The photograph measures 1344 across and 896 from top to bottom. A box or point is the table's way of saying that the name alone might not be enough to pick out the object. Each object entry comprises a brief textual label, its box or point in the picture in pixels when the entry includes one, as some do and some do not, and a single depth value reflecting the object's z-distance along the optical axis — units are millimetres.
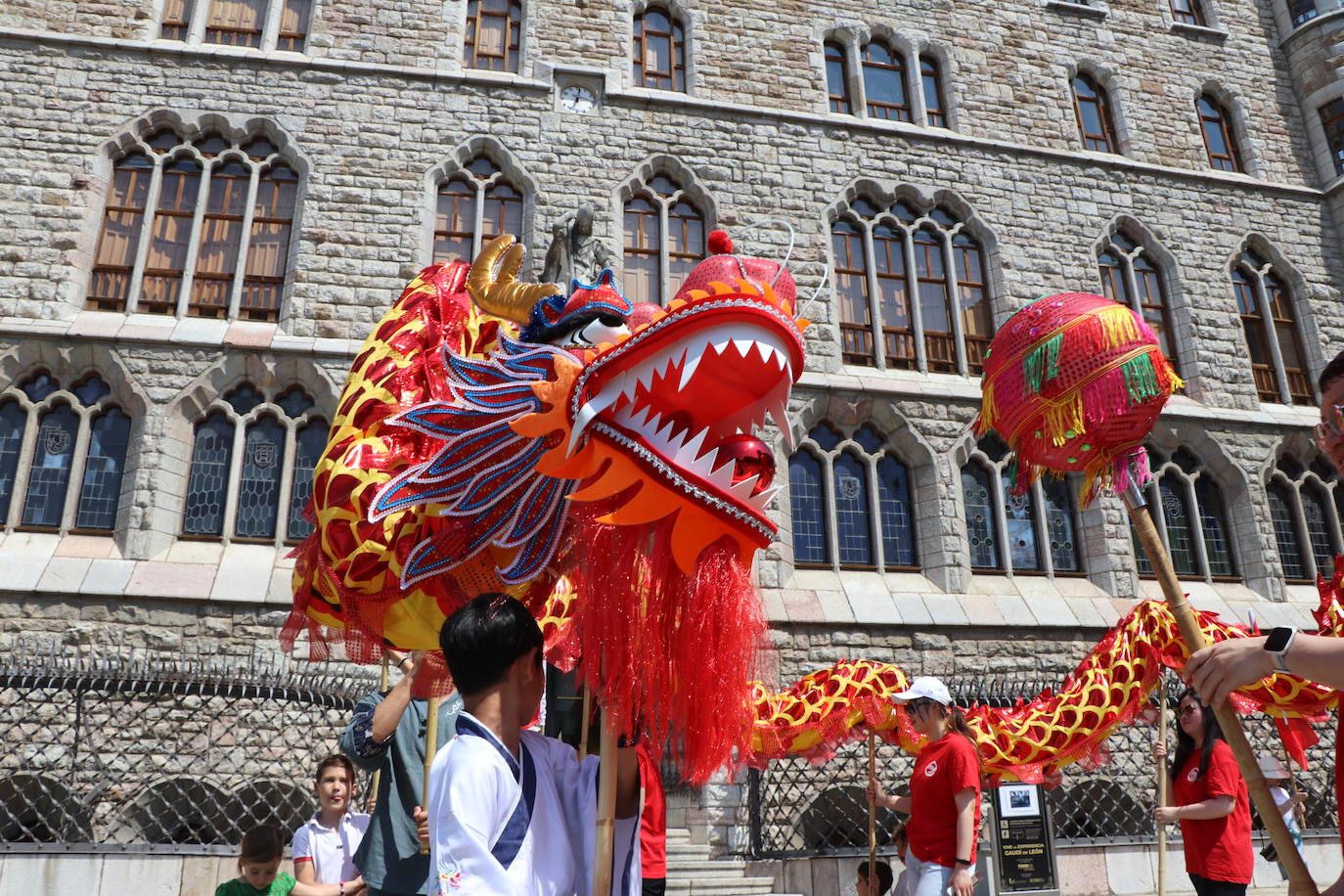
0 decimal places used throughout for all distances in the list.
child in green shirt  3014
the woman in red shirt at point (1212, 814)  3355
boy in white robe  1494
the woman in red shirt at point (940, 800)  3406
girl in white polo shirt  3223
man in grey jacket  2600
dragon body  1855
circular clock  11156
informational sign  5441
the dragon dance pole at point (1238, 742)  1793
